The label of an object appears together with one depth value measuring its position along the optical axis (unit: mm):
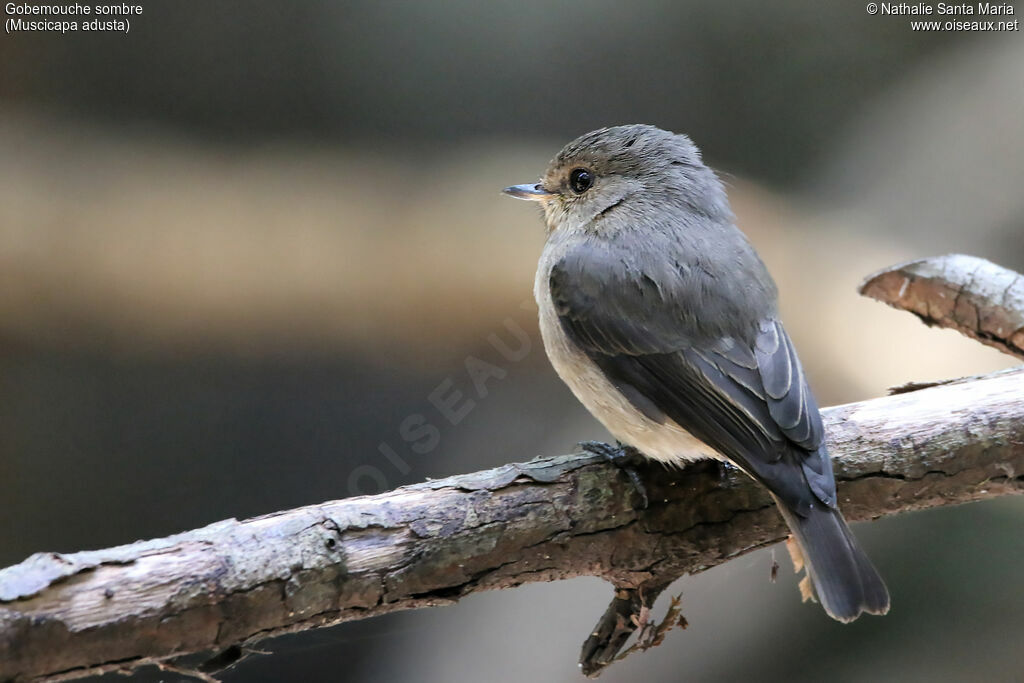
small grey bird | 4324
